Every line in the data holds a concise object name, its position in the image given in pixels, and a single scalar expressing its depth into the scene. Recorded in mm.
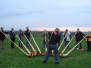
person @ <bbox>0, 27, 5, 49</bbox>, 7848
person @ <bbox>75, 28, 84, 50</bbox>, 7927
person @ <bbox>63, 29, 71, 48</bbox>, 8343
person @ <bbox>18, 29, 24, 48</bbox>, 8543
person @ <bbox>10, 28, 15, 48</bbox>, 8351
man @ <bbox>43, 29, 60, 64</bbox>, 4775
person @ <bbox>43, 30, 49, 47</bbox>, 8483
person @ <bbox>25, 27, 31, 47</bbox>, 8489
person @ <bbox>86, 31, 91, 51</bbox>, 7417
